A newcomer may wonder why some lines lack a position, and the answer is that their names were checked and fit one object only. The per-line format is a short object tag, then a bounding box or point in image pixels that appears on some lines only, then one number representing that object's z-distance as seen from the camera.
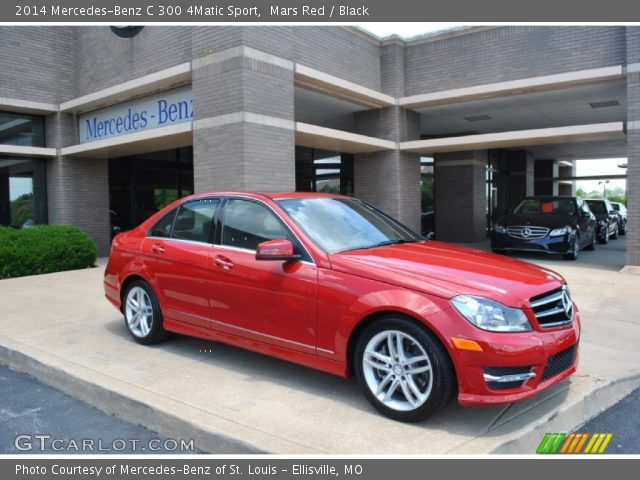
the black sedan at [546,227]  12.94
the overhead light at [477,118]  15.95
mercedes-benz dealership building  10.83
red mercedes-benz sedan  3.50
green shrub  11.01
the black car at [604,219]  18.69
